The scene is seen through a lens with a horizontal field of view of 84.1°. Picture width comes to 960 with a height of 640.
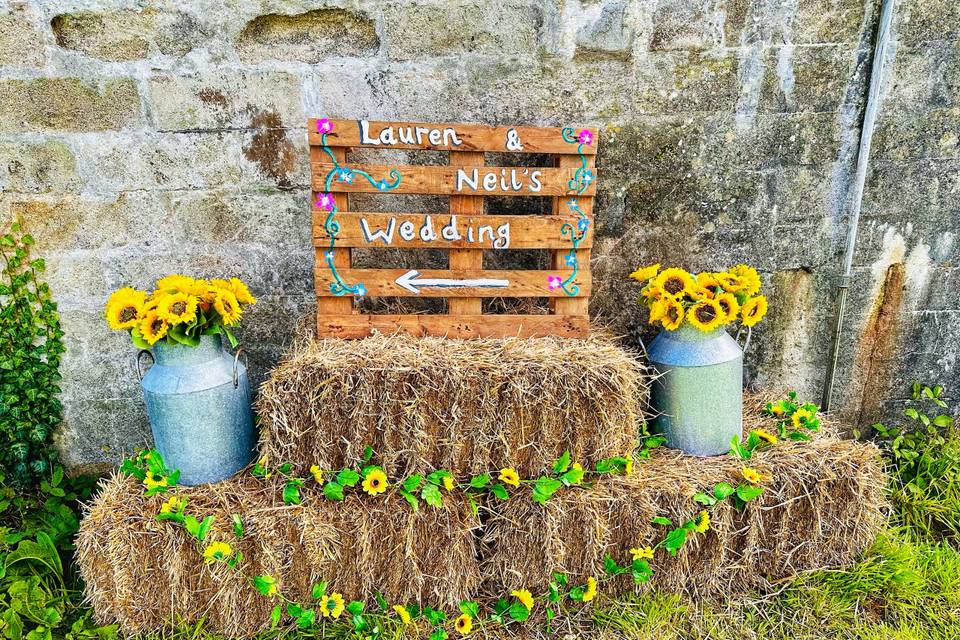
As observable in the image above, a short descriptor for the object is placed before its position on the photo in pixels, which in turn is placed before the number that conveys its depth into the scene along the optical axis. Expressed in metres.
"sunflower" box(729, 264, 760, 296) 2.05
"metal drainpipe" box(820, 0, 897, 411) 2.19
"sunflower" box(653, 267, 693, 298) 2.05
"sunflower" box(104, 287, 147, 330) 1.76
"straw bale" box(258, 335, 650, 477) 1.74
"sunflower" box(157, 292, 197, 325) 1.74
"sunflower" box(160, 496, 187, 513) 1.71
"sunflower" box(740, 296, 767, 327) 2.03
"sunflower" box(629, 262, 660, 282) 2.13
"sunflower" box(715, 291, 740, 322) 1.99
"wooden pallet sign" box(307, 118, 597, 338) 1.91
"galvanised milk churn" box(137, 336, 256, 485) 1.81
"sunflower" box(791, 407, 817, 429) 2.21
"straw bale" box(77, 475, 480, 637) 1.74
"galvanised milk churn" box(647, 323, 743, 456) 2.04
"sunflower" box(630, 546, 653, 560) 1.88
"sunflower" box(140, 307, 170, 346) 1.74
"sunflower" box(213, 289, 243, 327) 1.80
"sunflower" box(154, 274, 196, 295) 1.83
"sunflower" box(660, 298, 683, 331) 2.01
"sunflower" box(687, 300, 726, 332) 1.98
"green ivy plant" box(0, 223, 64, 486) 2.19
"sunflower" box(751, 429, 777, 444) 2.09
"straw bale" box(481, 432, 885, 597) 1.86
